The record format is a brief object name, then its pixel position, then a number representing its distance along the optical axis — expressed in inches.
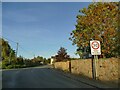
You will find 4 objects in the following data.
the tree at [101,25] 493.1
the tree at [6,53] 1120.3
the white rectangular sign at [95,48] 324.5
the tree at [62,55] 1261.9
